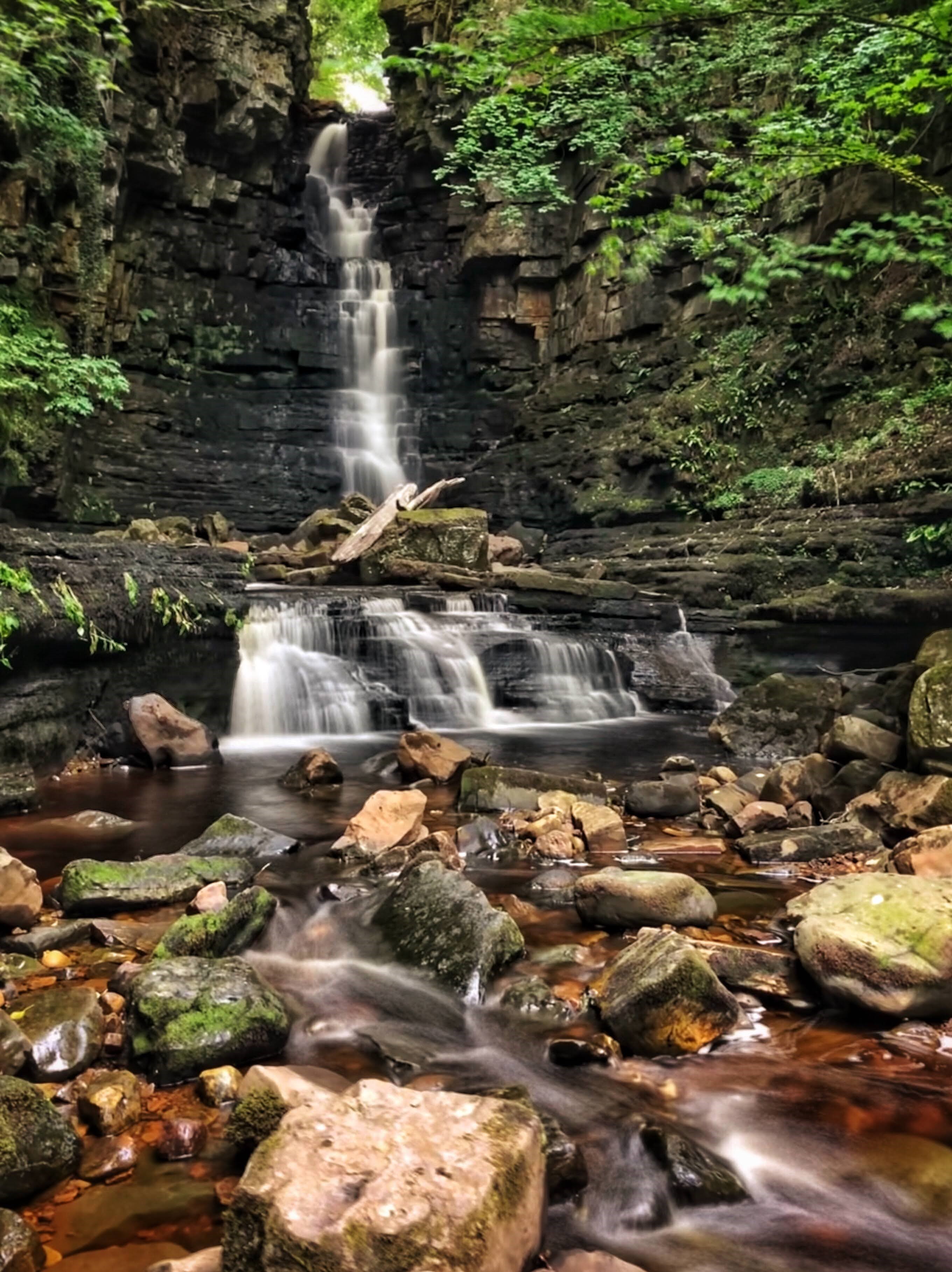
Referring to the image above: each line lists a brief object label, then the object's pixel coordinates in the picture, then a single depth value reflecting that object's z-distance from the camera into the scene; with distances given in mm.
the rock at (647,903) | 3703
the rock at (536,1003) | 2998
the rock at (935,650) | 5539
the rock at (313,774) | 6672
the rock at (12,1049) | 2402
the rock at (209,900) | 3717
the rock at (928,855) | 3740
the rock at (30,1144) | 1975
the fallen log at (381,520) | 13922
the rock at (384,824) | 4781
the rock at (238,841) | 4785
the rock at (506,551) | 16875
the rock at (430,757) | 6789
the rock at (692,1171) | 2125
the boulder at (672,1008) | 2766
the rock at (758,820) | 5090
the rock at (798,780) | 5457
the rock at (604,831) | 4934
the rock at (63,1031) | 2496
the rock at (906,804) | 4414
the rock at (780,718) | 7336
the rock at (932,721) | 4656
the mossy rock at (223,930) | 3201
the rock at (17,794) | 5688
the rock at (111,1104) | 2271
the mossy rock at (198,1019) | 2539
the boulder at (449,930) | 3295
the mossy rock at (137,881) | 3848
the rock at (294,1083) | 2121
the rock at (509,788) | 5785
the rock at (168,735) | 7375
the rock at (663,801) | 5648
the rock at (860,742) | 5348
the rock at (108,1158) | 2119
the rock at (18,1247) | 1771
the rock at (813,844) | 4590
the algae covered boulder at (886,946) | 2834
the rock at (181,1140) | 2189
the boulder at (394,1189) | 1518
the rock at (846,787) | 5191
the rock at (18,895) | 3559
